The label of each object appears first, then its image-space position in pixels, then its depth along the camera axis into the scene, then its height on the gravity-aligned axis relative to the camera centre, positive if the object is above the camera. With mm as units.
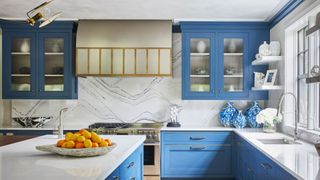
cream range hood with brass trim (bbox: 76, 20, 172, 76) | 4855 +564
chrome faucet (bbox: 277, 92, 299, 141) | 3502 -446
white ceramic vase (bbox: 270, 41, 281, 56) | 4469 +524
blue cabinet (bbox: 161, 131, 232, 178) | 4766 -882
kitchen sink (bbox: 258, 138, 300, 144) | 3699 -551
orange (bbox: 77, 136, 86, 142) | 2293 -323
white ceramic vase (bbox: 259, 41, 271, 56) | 4496 +516
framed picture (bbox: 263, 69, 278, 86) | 4510 +160
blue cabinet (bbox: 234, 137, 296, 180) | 2539 -686
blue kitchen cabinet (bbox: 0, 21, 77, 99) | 5035 +426
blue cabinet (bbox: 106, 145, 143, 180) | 2295 -593
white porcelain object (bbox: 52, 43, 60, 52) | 5066 +613
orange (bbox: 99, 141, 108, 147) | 2375 -368
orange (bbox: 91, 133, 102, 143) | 2367 -327
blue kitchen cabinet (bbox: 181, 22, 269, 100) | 4984 +433
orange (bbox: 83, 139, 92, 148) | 2279 -348
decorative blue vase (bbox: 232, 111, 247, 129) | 4816 -433
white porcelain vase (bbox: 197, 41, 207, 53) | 5051 +608
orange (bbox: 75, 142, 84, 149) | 2276 -359
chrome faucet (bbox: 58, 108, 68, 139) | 3184 -375
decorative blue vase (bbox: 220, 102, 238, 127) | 5012 -366
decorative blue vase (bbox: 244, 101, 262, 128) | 4934 -361
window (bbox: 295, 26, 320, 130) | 3656 +46
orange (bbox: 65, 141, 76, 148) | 2275 -353
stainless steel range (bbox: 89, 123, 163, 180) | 4629 -742
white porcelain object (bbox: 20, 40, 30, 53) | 5105 +632
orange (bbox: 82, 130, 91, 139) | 2371 -307
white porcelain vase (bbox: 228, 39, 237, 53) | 5031 +633
